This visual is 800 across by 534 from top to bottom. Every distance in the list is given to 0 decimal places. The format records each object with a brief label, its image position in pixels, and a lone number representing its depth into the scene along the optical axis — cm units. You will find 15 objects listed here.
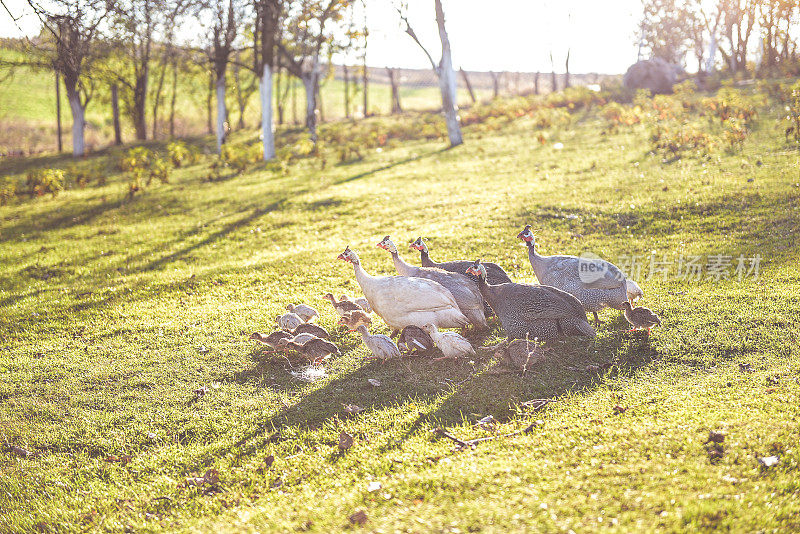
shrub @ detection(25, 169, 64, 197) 2148
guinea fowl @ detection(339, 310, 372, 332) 860
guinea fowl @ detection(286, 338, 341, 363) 782
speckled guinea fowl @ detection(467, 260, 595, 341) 771
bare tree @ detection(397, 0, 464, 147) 2742
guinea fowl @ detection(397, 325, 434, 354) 786
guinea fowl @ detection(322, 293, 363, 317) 907
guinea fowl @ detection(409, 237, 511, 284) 920
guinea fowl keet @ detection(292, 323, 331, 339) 834
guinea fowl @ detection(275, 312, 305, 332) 902
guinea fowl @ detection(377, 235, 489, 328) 838
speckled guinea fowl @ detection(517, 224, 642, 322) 836
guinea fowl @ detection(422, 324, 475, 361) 754
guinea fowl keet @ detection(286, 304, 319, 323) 951
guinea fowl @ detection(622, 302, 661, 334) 783
